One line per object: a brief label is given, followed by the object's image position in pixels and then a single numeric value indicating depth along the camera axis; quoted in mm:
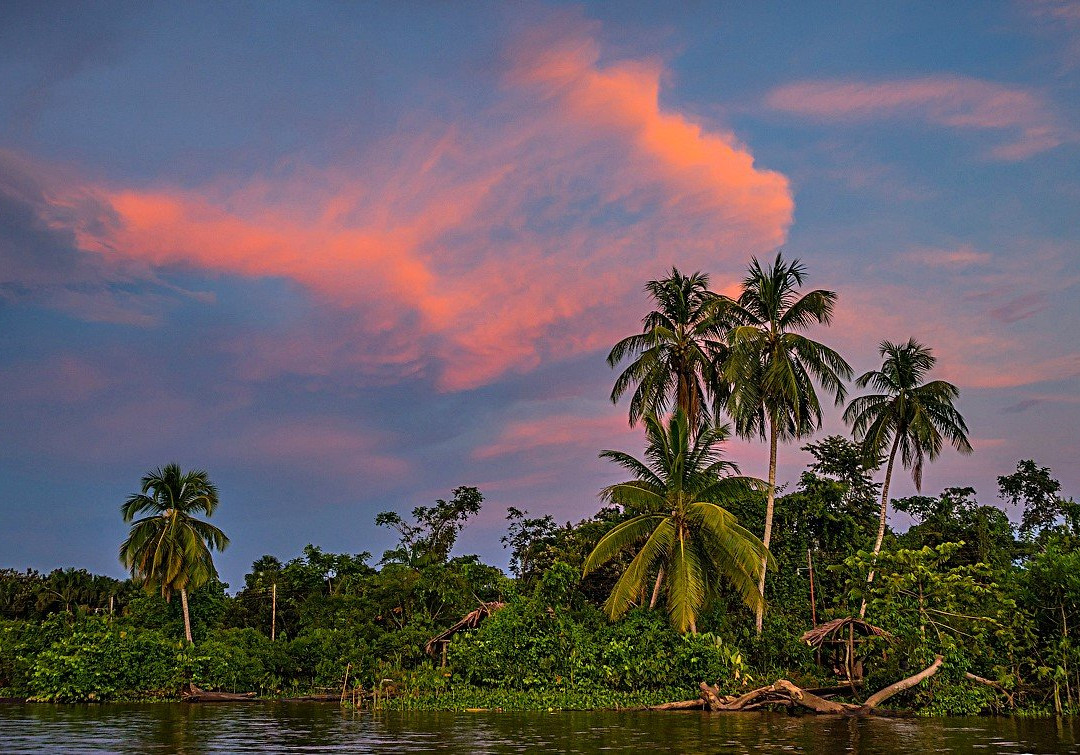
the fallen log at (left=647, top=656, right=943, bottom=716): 24594
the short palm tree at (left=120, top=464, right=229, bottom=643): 42719
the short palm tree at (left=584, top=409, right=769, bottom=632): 28984
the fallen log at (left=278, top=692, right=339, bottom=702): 35531
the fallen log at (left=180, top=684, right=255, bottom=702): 37375
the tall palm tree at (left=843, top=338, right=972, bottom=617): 34656
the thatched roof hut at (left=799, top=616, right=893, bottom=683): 28581
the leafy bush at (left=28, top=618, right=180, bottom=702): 35844
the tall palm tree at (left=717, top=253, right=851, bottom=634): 32281
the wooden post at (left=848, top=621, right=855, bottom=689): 28516
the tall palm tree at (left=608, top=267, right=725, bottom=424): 34625
